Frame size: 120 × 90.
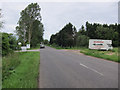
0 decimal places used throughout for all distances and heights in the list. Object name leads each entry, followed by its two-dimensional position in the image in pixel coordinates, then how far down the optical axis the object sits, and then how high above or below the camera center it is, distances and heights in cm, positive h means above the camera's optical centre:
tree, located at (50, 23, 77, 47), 5150 +347
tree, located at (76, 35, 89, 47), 4725 +144
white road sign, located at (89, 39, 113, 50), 3369 -16
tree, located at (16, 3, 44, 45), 4175 +868
